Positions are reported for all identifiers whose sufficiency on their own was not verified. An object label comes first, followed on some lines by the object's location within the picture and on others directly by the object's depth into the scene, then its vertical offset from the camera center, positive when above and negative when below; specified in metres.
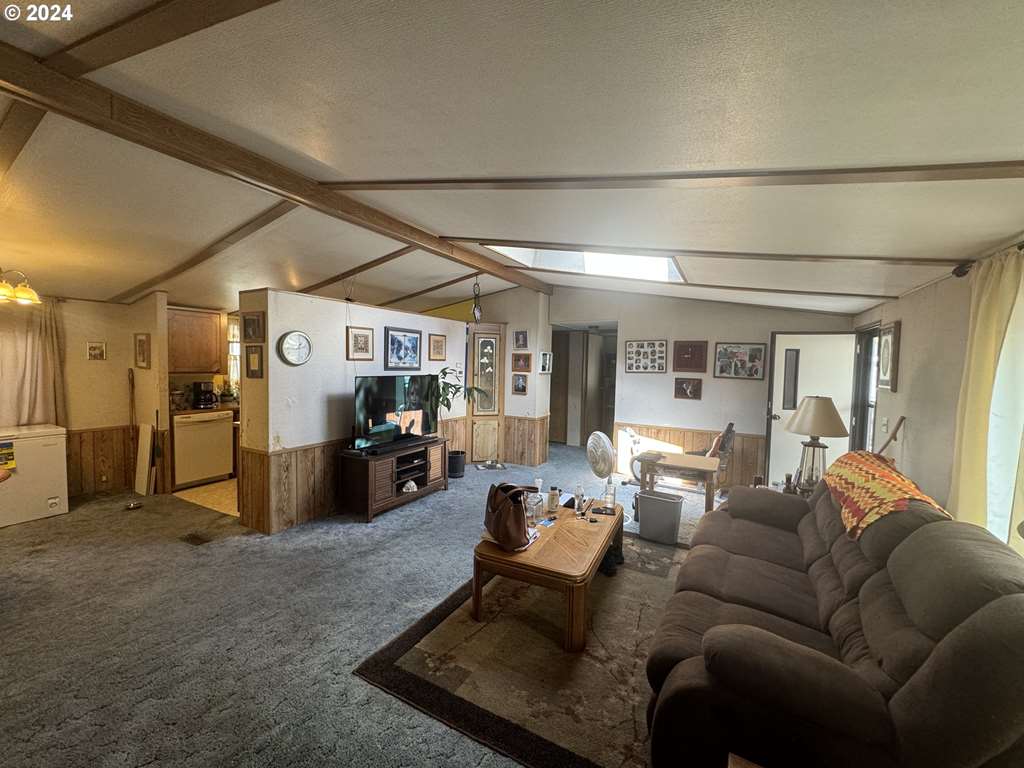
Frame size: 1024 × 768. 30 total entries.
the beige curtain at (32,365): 4.20 -0.10
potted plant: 5.45 -0.43
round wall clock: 3.90 +0.11
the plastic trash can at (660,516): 3.71 -1.30
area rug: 1.79 -1.55
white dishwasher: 4.94 -1.06
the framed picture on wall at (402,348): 5.09 +0.16
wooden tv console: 4.23 -1.22
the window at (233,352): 5.66 +0.08
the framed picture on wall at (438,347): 5.80 +0.21
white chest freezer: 3.84 -1.10
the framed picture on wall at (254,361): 3.88 -0.02
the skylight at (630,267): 4.44 +1.05
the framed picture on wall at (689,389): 5.75 -0.30
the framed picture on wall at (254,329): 3.83 +0.27
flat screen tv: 4.43 -0.52
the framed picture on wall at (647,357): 5.97 +0.13
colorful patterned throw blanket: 2.11 -0.63
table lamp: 3.25 -0.41
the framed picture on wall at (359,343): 4.59 +0.19
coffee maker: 5.34 -0.46
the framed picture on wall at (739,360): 5.43 +0.09
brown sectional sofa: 1.13 -0.98
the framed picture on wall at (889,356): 3.23 +0.11
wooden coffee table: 2.32 -1.12
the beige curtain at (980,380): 1.95 -0.04
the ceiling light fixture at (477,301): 5.77 +0.91
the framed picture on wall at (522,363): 6.58 +0.01
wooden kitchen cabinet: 5.02 +0.20
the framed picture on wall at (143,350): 4.79 +0.08
